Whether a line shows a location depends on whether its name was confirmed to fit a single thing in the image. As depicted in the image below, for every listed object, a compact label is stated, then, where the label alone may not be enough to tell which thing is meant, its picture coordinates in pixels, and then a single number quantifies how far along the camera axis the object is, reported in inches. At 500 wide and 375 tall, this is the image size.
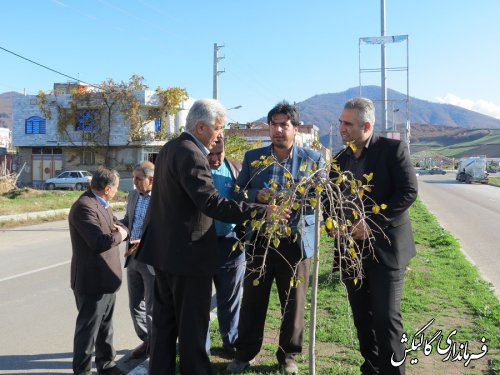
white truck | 1909.4
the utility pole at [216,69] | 1079.0
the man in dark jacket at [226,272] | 177.6
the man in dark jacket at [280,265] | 160.4
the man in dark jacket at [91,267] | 158.1
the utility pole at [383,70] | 588.4
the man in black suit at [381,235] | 137.2
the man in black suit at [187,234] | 128.1
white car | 1398.9
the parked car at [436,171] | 3585.1
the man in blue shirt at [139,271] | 181.3
